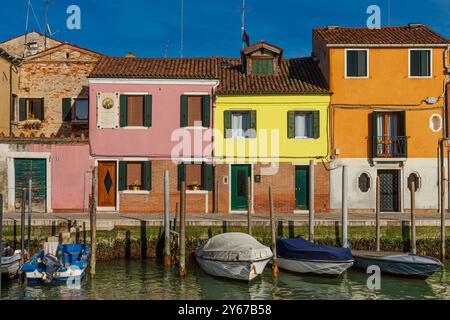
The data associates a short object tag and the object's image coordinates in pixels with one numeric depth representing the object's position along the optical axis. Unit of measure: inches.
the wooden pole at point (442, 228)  841.5
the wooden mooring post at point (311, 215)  855.7
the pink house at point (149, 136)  1023.6
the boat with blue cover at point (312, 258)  750.5
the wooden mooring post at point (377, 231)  847.3
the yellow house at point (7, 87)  1128.2
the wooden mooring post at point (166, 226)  816.9
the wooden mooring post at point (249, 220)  836.4
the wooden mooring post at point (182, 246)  750.5
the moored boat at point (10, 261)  722.8
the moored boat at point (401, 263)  744.3
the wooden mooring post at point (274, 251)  776.9
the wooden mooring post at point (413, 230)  841.2
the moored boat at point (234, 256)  723.4
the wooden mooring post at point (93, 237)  745.6
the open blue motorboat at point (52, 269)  713.6
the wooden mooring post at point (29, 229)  818.2
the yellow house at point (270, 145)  1032.8
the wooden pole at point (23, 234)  782.1
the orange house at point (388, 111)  1040.8
